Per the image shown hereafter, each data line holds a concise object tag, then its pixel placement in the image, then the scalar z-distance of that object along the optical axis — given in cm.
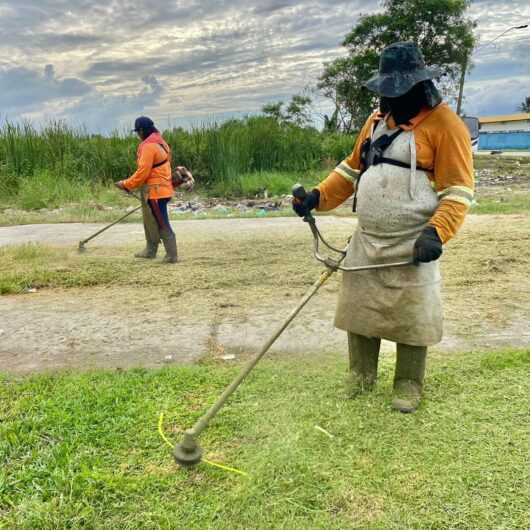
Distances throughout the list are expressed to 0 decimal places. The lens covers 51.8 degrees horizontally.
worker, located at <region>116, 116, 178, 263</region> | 589
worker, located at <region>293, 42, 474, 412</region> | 250
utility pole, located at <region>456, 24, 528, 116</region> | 2262
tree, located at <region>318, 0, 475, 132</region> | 2169
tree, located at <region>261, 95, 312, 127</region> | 1915
